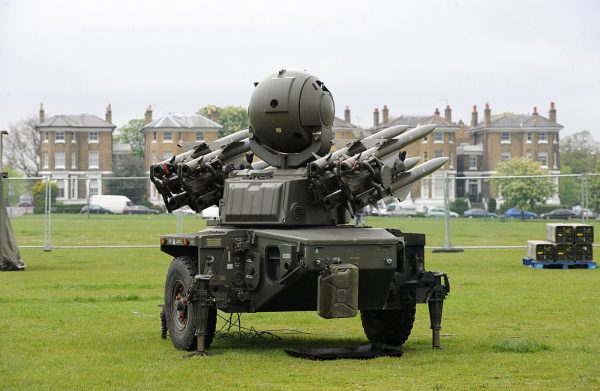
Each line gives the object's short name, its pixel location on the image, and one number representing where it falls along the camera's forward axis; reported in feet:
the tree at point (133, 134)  454.40
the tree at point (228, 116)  433.48
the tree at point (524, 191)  160.78
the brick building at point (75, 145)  398.42
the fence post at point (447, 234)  129.62
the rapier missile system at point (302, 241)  48.88
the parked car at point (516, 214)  166.61
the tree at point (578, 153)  466.70
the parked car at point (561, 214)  150.99
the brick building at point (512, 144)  416.46
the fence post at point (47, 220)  134.84
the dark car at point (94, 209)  152.97
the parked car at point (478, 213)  160.35
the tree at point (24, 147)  420.77
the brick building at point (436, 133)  385.29
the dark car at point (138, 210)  147.84
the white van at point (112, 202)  148.36
